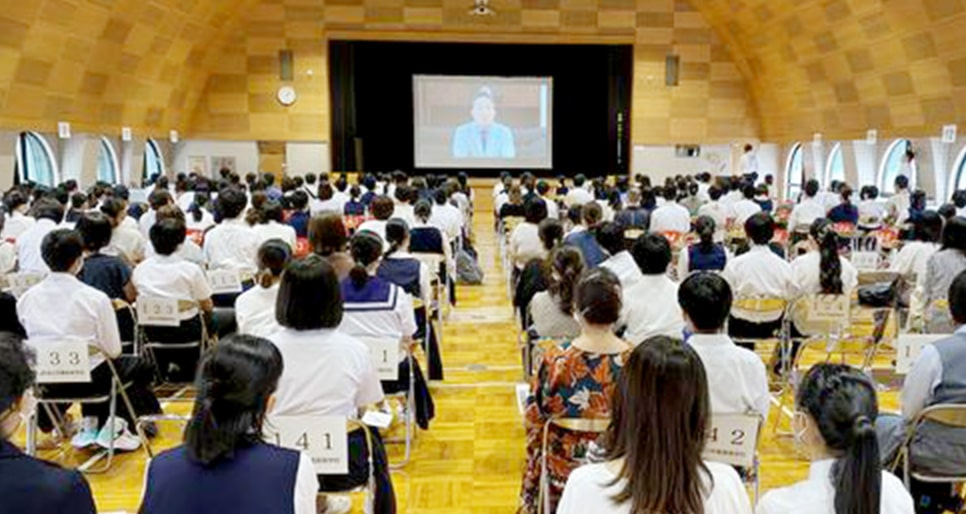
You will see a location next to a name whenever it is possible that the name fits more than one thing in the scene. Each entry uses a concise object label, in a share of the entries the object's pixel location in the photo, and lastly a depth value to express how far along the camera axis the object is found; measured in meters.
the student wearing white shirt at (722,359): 2.95
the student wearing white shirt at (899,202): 11.41
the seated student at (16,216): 7.39
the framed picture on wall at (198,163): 18.75
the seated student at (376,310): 4.14
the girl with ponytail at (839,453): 1.69
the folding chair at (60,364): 3.80
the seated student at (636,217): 9.13
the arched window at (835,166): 16.50
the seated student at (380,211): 7.18
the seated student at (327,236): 4.77
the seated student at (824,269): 5.45
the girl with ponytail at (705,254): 6.13
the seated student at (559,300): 4.32
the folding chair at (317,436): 2.72
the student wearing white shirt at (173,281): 5.02
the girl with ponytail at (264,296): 4.18
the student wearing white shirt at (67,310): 3.96
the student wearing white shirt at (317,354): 2.93
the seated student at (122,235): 6.64
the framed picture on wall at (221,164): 18.89
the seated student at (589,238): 6.47
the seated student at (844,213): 10.09
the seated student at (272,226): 6.79
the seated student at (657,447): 1.69
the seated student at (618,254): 5.11
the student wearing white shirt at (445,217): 9.15
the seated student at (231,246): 6.63
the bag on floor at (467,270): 10.28
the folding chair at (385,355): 3.89
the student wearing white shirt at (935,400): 2.99
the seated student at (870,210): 11.11
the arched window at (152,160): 17.48
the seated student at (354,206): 10.22
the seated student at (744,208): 10.23
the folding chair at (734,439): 2.78
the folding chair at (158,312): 4.80
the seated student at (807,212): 10.69
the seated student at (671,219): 9.25
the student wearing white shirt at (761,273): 5.48
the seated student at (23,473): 1.64
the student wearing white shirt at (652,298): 4.27
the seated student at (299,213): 8.25
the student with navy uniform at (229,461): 1.78
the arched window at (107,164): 15.22
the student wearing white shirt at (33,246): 6.29
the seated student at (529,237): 7.55
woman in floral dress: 2.92
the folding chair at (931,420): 2.84
